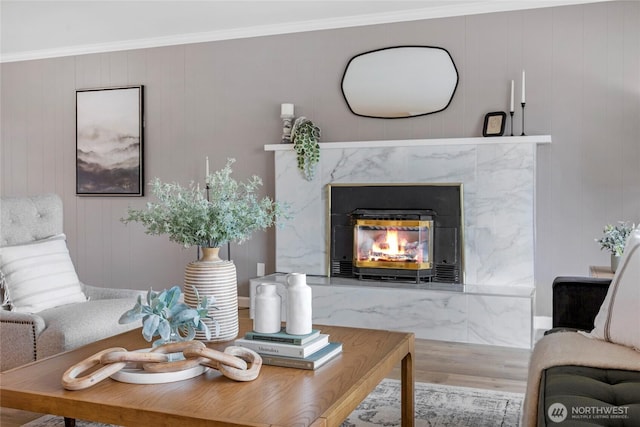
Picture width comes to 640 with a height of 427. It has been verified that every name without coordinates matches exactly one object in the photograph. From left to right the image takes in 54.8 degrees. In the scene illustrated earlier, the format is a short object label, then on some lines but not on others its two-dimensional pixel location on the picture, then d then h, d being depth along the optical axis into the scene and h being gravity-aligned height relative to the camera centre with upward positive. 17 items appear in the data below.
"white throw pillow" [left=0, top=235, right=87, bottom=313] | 3.00 -0.33
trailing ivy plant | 5.06 +0.54
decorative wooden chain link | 1.78 -0.45
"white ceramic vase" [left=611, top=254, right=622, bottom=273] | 3.64 -0.31
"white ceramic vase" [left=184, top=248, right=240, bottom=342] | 2.21 -0.28
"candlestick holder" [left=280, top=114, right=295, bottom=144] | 5.23 +0.69
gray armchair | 2.70 -0.48
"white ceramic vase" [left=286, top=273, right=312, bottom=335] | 2.02 -0.32
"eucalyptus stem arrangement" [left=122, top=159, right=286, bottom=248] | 2.24 -0.02
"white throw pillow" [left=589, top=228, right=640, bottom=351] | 2.11 -0.34
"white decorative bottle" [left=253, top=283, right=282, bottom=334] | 2.04 -0.33
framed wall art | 5.90 +0.68
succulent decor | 1.88 -0.33
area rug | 2.69 -0.92
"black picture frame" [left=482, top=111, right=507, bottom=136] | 4.62 +0.65
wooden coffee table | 1.55 -0.51
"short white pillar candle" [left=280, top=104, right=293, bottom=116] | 5.18 +0.85
